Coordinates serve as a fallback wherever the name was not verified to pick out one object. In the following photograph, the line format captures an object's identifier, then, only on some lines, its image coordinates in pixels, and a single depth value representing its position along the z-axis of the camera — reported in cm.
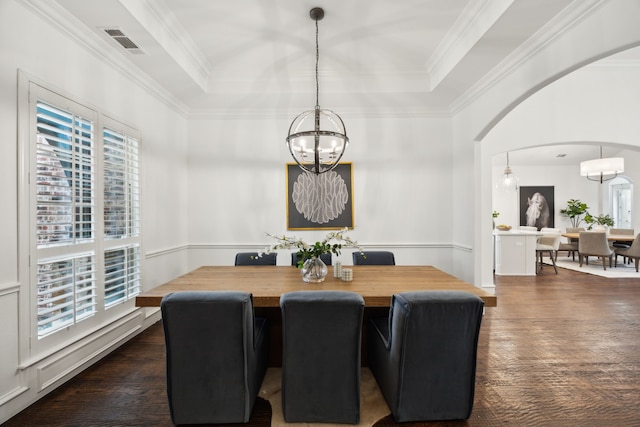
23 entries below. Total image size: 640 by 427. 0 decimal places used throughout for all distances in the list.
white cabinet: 650
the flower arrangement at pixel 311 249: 264
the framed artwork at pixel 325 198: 469
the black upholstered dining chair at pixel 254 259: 354
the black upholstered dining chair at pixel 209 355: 178
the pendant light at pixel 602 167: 705
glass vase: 264
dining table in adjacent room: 713
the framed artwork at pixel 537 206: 987
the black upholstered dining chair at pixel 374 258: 357
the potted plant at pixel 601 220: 888
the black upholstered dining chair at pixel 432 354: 178
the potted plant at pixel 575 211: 938
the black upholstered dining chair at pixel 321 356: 181
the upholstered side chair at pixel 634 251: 666
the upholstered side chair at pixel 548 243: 691
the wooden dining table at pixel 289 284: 216
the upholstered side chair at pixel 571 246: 774
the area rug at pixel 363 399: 196
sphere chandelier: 262
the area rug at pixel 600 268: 635
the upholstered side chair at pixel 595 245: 686
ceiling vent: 266
